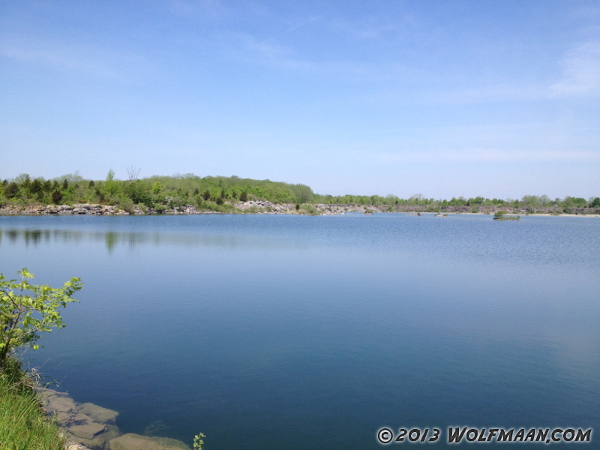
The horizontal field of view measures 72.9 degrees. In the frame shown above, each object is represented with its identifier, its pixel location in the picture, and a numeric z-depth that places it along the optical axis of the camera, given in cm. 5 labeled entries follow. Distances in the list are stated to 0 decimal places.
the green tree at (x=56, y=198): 7136
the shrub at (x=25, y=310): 536
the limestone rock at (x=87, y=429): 546
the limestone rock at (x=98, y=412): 589
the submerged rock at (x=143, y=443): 524
